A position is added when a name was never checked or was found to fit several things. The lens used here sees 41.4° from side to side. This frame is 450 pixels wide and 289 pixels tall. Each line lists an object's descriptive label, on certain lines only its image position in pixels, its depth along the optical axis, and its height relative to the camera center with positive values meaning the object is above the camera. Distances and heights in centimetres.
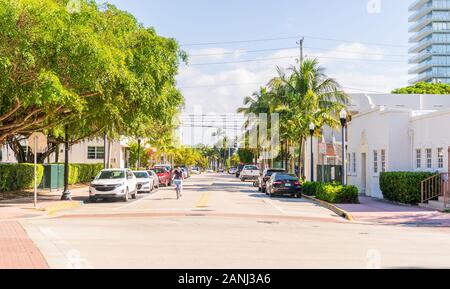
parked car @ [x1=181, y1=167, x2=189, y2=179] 7314 -132
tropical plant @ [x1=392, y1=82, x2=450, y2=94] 8062 +1055
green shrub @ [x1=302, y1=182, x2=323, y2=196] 3438 -142
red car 4819 -95
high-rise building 14975 +3145
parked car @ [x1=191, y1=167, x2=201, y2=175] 11959 -131
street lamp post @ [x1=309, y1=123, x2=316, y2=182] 3631 +222
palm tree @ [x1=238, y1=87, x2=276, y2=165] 5774 +565
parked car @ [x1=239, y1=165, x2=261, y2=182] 6488 -89
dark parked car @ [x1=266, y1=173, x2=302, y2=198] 3494 -129
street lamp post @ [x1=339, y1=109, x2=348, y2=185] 2873 +185
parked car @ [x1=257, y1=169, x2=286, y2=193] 4016 -93
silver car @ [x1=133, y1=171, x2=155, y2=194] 3738 -116
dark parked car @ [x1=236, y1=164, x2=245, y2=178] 8975 -92
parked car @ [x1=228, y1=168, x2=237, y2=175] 11604 -140
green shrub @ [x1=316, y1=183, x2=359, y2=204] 2833 -146
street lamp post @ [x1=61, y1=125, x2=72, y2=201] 2906 -94
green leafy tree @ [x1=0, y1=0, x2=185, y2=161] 2012 +362
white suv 2847 -104
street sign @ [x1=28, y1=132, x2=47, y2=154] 2439 +92
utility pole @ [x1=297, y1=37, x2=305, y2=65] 5134 +1034
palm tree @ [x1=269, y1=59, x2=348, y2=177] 4422 +499
